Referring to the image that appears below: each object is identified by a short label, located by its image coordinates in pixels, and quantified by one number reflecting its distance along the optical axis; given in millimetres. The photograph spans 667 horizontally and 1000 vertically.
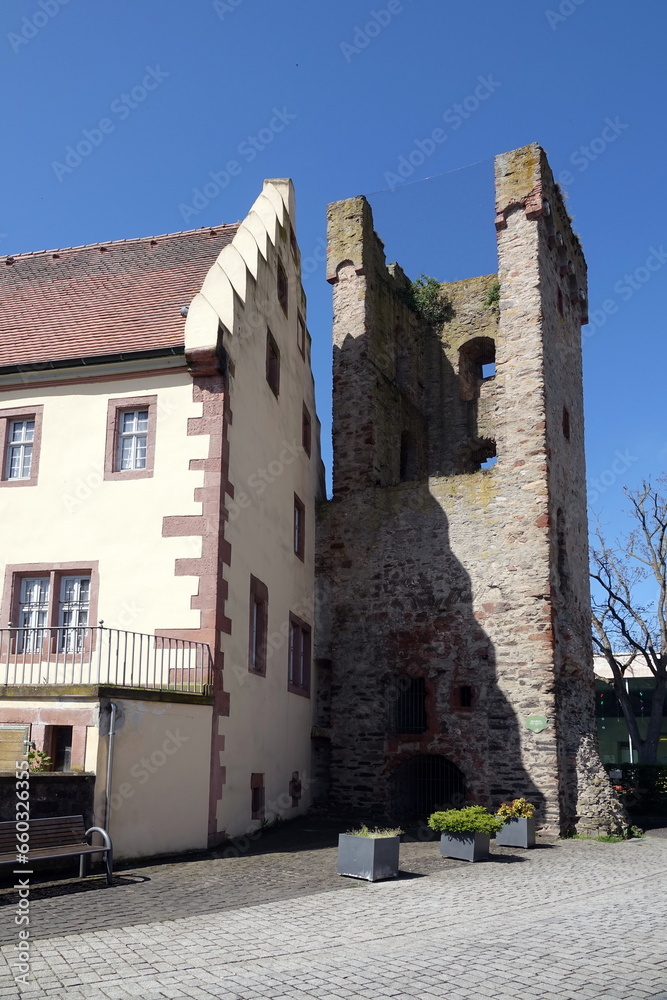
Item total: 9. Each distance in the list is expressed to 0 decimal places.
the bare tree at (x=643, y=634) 27906
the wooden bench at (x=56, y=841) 9594
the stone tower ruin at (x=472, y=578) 17203
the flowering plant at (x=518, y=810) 14719
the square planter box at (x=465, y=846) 12711
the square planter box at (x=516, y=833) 14516
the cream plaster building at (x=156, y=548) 11969
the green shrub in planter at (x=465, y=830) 12633
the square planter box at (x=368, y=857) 10625
